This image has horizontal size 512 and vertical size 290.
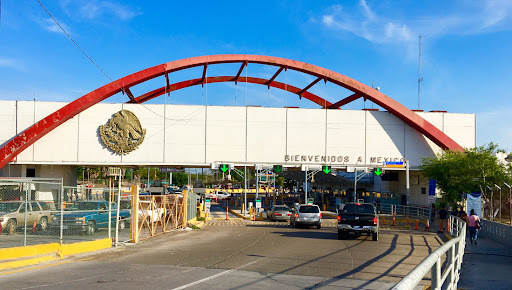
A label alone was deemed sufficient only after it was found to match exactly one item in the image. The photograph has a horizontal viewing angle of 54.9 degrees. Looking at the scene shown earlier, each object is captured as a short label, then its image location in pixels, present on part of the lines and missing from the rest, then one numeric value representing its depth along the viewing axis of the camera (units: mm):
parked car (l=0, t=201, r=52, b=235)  18453
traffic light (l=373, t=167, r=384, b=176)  45375
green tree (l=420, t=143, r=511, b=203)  34750
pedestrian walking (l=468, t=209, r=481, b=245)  21891
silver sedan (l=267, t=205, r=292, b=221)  38844
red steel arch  41938
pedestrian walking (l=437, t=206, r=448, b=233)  32075
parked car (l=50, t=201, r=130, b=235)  19141
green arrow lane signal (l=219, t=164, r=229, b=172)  43778
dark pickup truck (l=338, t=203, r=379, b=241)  23031
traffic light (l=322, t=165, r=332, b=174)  44875
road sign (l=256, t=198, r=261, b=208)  44356
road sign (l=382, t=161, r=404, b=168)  46844
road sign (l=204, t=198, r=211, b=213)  41716
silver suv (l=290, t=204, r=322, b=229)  30828
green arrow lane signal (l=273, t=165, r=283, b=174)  45088
